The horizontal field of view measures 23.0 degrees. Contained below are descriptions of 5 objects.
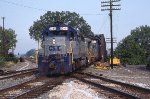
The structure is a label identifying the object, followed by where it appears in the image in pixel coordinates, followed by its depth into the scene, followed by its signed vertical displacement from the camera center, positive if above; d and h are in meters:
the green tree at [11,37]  122.38 +8.15
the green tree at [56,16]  97.19 +10.82
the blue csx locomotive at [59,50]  24.48 +0.73
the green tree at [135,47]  82.97 +3.91
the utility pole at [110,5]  48.45 +7.47
